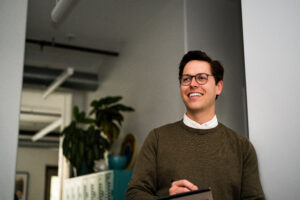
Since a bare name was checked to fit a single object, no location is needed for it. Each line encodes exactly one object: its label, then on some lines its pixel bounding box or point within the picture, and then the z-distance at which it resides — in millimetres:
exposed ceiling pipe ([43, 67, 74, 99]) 5844
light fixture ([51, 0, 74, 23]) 3557
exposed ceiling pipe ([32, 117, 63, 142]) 9123
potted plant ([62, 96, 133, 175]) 5527
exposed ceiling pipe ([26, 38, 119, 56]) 6004
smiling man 1753
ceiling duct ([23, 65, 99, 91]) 6500
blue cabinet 4688
